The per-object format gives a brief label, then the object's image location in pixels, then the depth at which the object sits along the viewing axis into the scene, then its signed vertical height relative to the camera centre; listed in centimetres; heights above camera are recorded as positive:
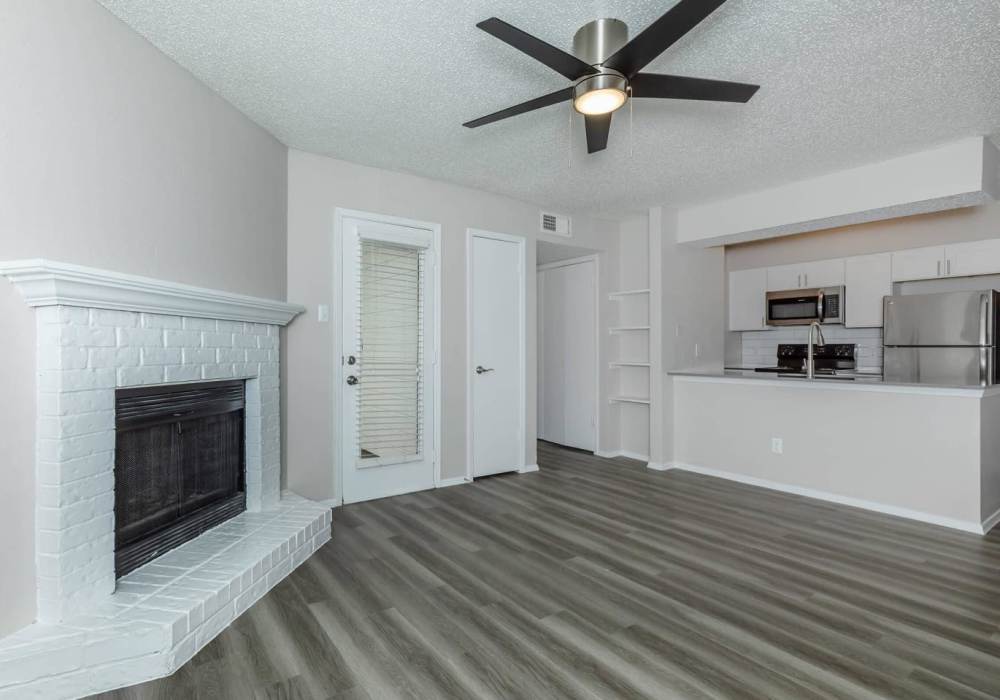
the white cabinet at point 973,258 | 430 +77
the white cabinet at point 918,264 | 459 +77
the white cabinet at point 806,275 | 525 +77
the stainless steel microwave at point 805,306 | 520 +44
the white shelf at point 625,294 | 532 +58
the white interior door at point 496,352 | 453 -4
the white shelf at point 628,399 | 525 -53
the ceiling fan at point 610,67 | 190 +113
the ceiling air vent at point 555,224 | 504 +122
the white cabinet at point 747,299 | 581 +57
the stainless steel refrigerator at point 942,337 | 427 +10
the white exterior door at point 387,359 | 384 -9
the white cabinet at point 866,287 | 492 +59
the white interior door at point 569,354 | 568 -7
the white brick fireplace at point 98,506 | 179 -59
